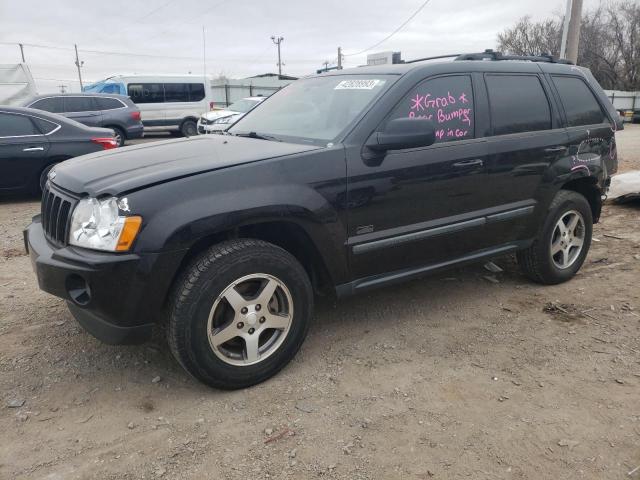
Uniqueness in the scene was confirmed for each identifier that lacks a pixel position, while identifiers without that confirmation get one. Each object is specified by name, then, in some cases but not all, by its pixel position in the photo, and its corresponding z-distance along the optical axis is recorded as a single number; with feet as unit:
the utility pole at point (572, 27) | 35.09
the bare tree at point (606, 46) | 134.62
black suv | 8.14
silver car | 41.29
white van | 58.75
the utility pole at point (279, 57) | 184.14
